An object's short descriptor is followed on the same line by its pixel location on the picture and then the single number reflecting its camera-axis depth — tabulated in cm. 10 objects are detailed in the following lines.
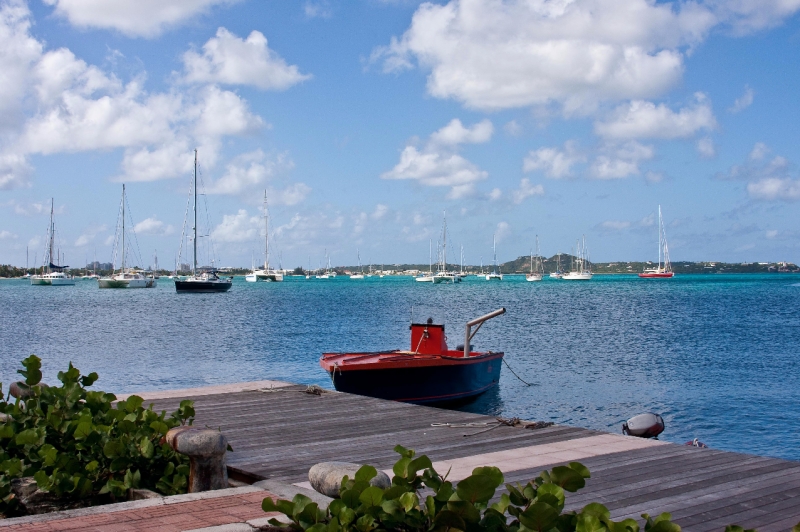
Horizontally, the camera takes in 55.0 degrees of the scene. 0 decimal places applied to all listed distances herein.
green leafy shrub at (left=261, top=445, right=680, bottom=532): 360
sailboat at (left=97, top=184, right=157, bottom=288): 10850
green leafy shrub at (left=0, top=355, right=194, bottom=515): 620
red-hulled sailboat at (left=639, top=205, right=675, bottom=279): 16088
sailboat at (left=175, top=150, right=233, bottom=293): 8781
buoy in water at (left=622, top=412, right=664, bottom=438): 1062
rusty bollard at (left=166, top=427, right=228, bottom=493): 578
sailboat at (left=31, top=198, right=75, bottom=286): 14344
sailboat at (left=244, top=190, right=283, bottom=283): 15650
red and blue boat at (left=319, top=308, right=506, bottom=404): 1528
